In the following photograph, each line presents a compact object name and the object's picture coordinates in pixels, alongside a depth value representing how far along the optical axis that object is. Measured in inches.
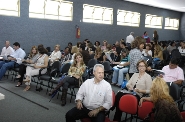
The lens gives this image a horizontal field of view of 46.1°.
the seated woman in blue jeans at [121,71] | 246.7
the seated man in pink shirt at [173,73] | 172.9
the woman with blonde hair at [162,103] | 98.0
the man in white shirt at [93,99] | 114.0
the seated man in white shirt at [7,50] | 306.5
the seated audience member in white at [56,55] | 305.9
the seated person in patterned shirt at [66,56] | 296.3
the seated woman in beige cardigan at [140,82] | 147.4
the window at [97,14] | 464.8
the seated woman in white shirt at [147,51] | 308.7
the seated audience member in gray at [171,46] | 403.7
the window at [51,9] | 384.8
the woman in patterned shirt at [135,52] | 194.1
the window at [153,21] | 640.4
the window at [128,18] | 545.6
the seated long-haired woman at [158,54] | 306.7
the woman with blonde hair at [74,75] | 186.7
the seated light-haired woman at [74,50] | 286.8
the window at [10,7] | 350.9
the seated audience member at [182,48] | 407.2
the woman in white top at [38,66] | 228.5
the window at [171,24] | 724.5
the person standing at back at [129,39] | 469.1
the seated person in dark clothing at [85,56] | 229.2
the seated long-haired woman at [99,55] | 309.6
